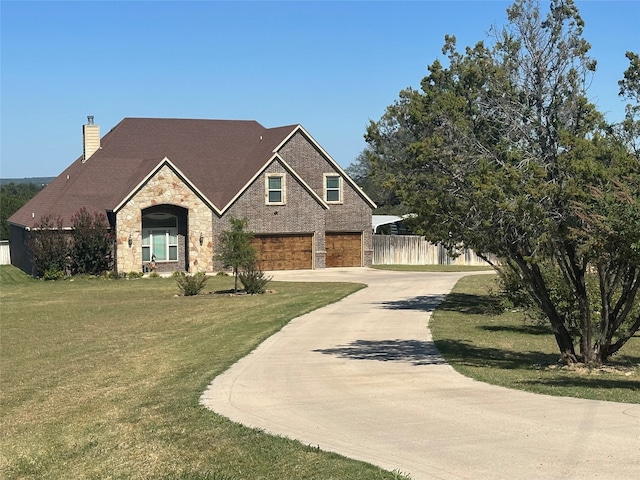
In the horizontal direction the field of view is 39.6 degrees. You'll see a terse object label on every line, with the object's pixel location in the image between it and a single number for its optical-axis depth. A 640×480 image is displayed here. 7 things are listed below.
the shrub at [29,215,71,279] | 43.06
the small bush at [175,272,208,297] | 35.44
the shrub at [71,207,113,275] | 43.06
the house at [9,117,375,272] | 44.12
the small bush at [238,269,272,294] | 35.44
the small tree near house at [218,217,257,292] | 34.91
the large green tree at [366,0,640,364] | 15.38
